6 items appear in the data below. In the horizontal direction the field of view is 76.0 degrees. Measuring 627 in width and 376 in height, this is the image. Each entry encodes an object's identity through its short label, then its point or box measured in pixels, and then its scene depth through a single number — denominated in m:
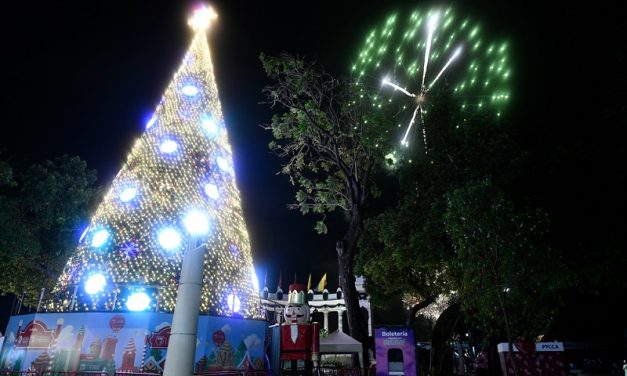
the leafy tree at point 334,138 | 15.76
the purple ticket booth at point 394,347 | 12.04
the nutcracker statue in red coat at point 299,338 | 11.46
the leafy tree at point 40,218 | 16.00
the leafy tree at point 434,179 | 13.89
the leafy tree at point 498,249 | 10.65
